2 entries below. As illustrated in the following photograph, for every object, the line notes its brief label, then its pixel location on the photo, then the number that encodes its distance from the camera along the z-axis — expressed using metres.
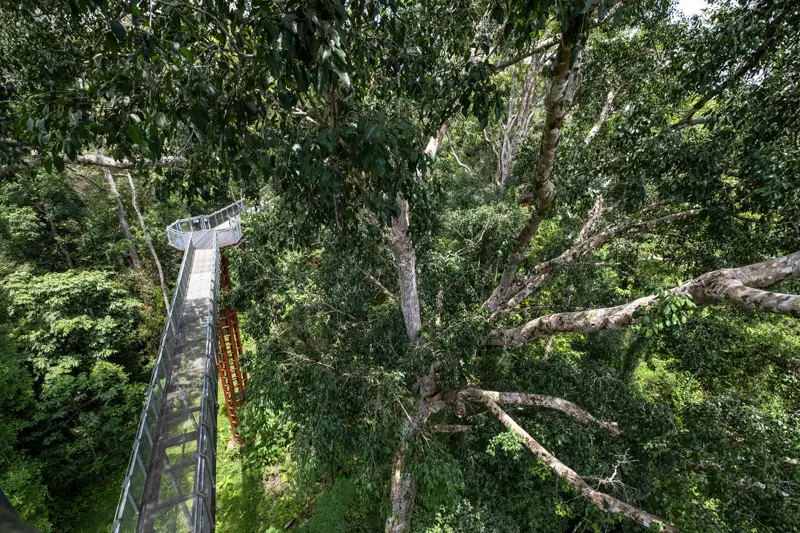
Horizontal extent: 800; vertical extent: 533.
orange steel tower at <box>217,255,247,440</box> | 12.20
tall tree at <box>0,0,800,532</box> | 2.89
